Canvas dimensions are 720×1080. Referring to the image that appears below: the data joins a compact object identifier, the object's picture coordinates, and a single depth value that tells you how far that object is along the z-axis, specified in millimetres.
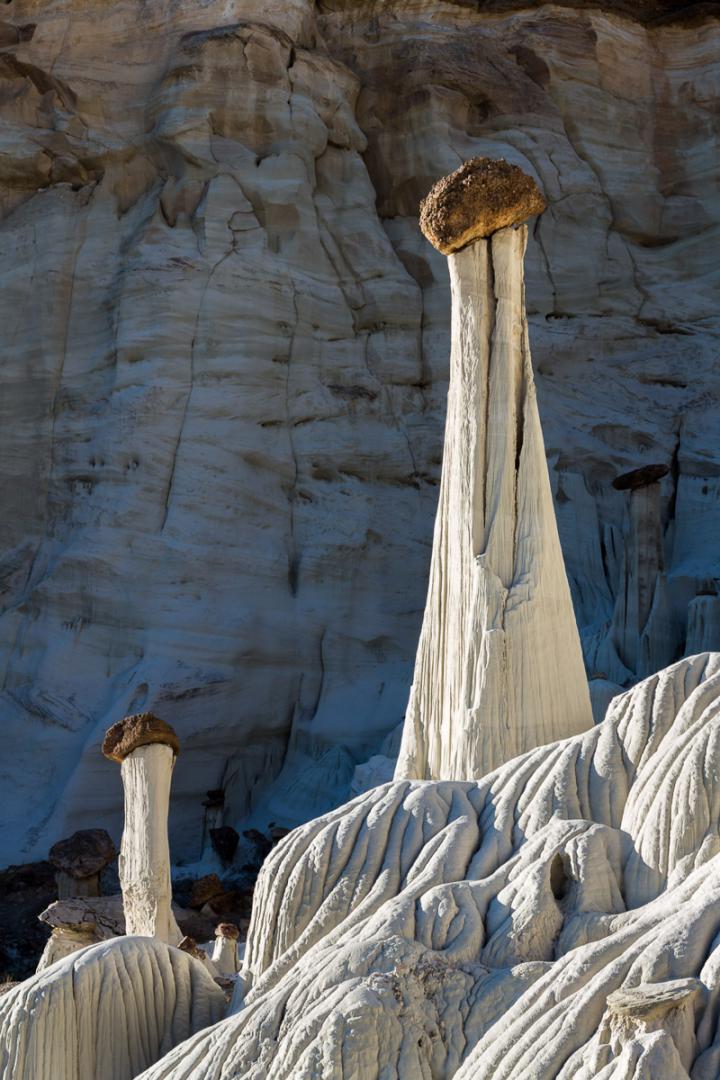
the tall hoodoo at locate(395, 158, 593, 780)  20922
